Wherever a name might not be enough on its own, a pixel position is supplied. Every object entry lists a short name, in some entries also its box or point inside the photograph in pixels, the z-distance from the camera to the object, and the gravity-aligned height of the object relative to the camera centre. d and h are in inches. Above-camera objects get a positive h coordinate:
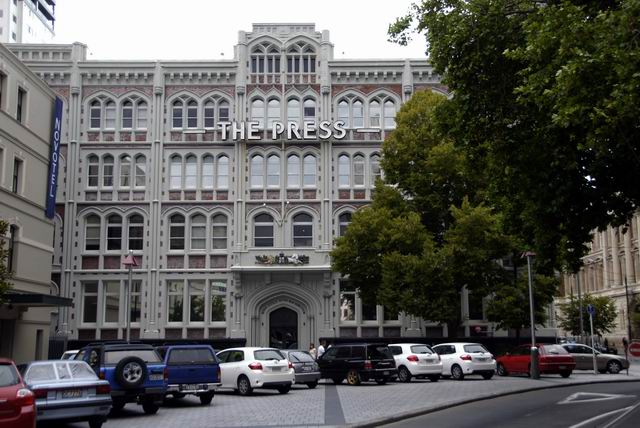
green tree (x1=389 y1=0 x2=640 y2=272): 555.8 +190.7
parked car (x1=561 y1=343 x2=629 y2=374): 1362.0 -60.8
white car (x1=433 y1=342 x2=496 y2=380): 1159.0 -48.6
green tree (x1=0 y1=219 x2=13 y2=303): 775.8 +69.7
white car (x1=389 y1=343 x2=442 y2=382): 1110.4 -47.5
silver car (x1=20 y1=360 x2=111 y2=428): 554.9 -45.2
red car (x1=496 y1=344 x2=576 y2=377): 1209.4 -51.8
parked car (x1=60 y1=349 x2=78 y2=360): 917.2 -26.6
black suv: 1027.9 -45.9
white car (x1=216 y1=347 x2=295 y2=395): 898.7 -47.6
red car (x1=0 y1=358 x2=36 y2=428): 450.9 -42.5
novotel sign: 1269.7 +298.4
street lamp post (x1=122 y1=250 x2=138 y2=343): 1091.3 +107.5
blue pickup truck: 768.3 -40.1
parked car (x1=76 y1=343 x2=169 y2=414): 663.8 -34.8
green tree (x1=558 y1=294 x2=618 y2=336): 2347.4 +44.5
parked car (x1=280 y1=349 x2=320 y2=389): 994.7 -49.3
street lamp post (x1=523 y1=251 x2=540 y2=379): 1156.5 -21.9
